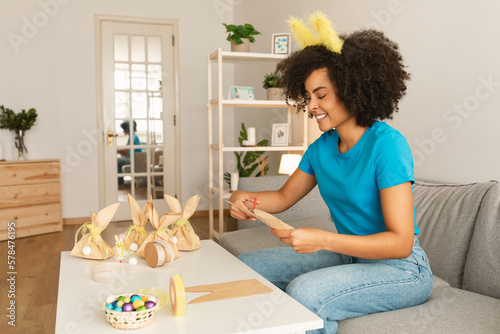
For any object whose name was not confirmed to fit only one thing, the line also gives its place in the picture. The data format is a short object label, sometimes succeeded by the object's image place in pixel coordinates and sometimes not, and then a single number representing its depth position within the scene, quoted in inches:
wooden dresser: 171.0
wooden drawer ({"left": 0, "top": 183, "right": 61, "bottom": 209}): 170.6
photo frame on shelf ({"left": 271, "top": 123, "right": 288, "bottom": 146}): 155.3
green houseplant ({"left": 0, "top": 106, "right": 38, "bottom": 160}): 181.3
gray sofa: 52.5
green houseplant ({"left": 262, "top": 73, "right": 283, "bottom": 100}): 153.5
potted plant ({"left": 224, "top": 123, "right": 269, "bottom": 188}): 177.5
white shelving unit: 145.2
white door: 203.3
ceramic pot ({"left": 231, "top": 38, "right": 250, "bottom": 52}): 151.9
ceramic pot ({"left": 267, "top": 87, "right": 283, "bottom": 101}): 153.3
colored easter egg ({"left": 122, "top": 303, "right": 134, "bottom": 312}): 40.0
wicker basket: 39.6
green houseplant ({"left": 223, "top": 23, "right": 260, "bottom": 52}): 150.2
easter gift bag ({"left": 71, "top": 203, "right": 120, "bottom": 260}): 62.0
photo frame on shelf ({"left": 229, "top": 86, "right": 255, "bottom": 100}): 149.6
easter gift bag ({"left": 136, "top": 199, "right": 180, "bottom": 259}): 62.6
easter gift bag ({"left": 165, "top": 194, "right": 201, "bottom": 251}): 66.2
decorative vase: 183.9
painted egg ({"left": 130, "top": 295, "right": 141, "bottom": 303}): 41.2
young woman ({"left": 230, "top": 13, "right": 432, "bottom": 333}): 51.1
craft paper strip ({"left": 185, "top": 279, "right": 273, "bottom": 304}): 47.3
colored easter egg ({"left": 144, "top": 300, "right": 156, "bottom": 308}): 40.7
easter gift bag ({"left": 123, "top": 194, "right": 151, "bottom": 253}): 65.4
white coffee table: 40.7
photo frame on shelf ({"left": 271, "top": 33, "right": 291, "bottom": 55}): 150.6
